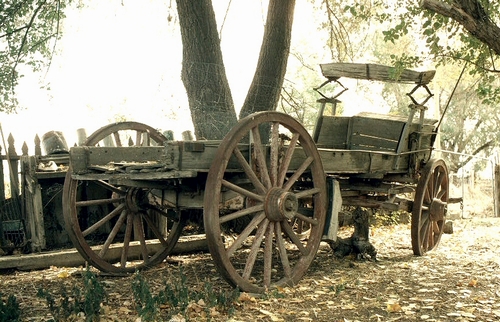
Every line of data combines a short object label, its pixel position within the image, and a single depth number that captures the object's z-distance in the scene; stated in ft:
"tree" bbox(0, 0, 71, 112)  26.14
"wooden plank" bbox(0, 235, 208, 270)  21.48
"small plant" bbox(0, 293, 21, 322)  13.09
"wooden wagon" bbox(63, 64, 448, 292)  15.99
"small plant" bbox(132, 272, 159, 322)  13.06
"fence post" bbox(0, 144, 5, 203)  24.97
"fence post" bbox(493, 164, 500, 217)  46.09
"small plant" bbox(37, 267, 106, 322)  13.66
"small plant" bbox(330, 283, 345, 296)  17.19
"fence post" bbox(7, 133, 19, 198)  25.09
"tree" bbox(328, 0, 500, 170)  14.58
